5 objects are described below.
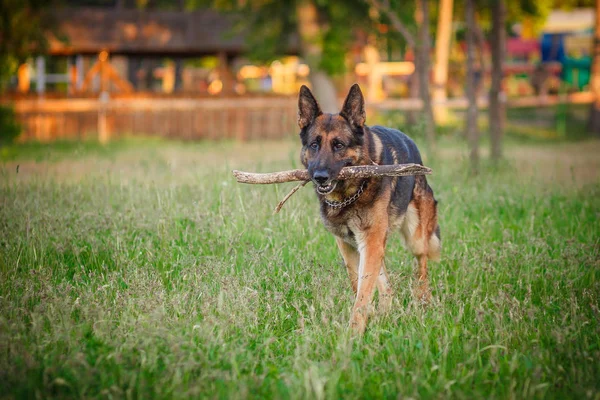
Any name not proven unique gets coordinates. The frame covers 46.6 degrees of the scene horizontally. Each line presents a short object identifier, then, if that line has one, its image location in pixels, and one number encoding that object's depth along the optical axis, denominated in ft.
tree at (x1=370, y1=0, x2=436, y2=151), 41.88
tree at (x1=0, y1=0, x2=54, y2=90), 60.54
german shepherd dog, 17.17
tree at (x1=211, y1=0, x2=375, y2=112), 65.46
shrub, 61.98
